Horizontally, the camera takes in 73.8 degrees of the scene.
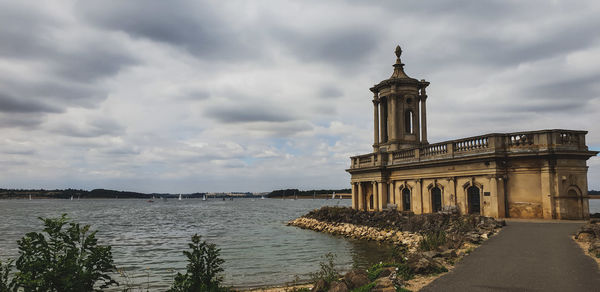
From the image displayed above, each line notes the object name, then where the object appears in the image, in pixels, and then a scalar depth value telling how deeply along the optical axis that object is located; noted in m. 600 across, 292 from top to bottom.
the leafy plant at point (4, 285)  8.67
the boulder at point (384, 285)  10.27
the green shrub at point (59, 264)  8.61
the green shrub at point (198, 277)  9.94
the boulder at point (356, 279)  11.91
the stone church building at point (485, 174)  23.52
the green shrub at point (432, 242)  18.22
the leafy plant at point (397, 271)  12.13
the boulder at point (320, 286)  11.93
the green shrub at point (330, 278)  12.96
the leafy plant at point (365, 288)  10.87
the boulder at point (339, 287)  11.21
